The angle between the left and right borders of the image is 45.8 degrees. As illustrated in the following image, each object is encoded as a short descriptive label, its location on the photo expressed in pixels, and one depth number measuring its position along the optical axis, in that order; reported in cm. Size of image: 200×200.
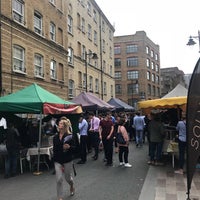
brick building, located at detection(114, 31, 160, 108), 5637
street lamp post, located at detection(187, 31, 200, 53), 1429
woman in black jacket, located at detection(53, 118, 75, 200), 489
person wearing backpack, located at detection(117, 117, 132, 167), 800
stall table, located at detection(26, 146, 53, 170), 785
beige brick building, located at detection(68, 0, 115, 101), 2321
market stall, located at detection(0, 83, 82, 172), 774
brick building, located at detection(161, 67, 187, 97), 6882
